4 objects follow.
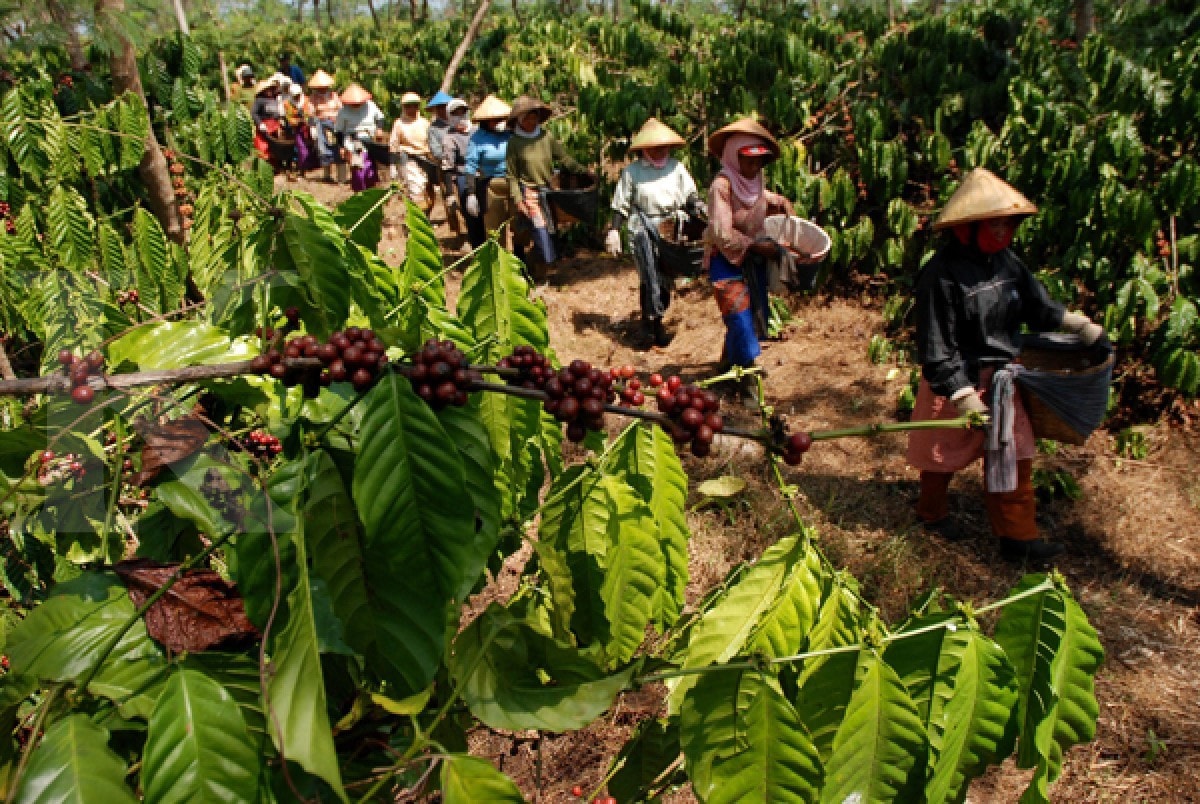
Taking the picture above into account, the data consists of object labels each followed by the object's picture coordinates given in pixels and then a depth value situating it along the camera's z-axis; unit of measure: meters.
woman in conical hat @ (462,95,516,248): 7.32
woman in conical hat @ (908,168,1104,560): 3.26
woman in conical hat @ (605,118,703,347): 5.95
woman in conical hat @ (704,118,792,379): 4.70
